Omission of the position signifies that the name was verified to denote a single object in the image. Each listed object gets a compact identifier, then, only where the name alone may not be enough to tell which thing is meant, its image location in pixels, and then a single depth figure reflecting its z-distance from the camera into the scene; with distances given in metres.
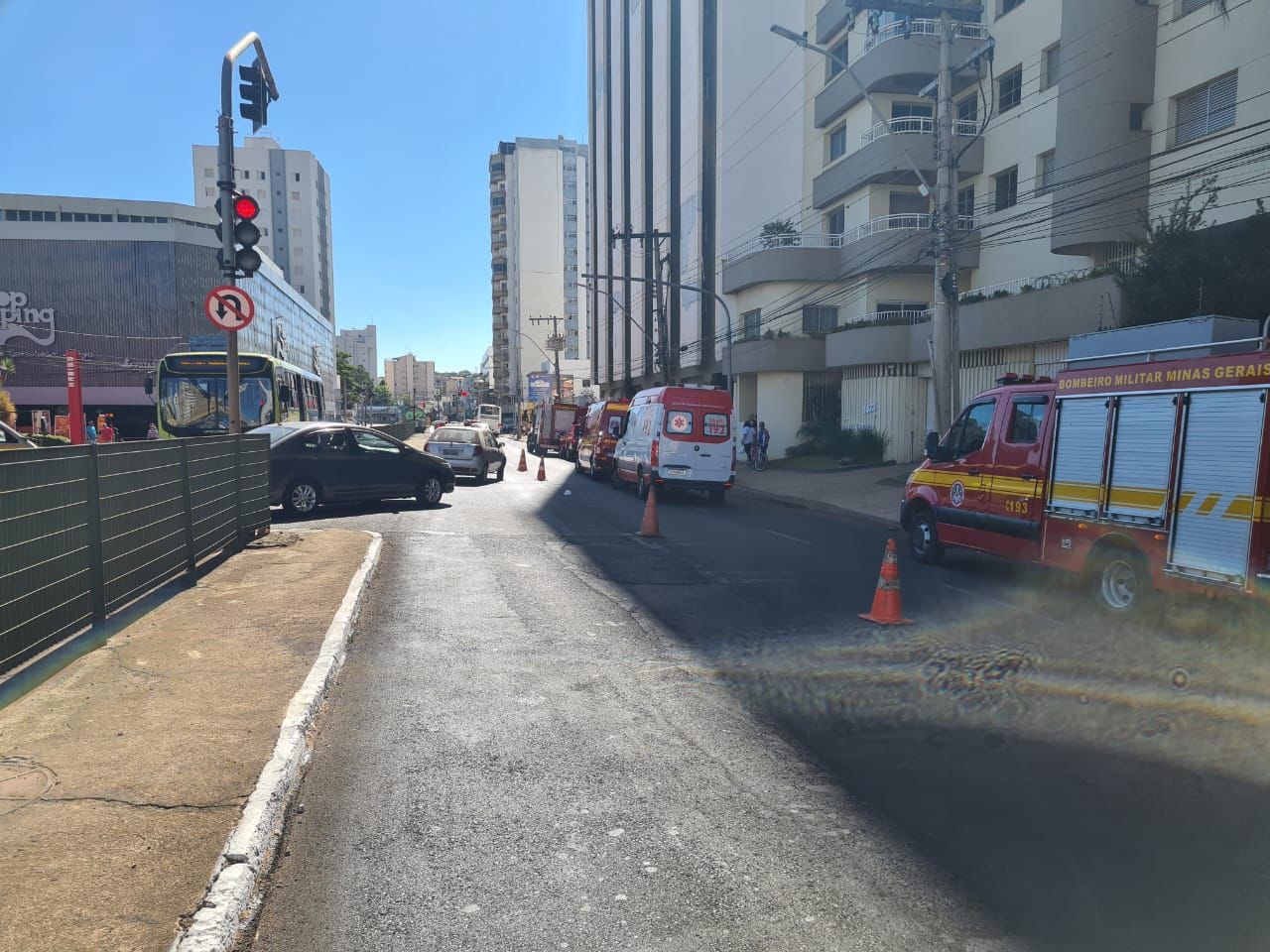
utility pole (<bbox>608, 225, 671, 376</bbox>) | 35.72
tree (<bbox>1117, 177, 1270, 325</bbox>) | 17.69
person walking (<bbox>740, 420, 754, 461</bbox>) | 33.41
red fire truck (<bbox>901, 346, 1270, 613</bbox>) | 6.64
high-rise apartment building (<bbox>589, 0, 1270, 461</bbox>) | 22.70
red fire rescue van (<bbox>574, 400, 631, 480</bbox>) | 26.06
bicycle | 33.03
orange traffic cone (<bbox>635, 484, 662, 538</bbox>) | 13.62
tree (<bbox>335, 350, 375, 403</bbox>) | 137.00
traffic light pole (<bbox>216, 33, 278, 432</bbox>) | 10.84
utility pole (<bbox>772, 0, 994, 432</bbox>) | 17.91
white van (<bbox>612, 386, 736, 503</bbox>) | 19.03
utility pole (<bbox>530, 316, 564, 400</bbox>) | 77.75
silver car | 24.05
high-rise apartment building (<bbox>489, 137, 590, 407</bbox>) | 118.25
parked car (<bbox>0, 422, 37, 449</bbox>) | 13.47
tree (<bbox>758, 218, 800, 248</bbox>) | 36.56
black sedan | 15.07
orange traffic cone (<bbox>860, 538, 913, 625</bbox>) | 7.87
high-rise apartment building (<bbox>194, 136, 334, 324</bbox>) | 127.25
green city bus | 21.00
